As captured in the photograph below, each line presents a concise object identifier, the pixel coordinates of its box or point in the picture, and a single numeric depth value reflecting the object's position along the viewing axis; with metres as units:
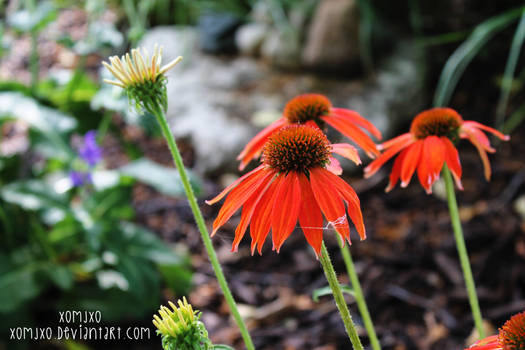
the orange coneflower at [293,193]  0.43
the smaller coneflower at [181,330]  0.42
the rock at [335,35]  2.09
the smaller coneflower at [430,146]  0.57
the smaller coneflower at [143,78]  0.47
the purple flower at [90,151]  1.44
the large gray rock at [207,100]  2.01
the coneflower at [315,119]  0.65
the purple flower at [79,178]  1.43
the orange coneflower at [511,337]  0.38
